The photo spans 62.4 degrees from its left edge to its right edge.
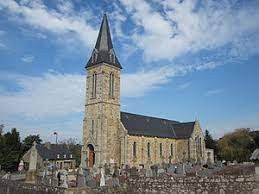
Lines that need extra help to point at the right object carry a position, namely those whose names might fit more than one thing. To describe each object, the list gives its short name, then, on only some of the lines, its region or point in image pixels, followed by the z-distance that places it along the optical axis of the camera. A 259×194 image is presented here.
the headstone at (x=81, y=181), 11.86
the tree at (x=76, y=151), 45.01
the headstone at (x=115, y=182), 11.53
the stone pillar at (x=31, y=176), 13.33
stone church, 31.04
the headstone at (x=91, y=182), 12.13
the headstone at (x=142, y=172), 13.66
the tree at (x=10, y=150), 33.27
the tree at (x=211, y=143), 51.23
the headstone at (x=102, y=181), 12.18
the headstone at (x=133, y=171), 14.43
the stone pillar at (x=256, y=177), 8.29
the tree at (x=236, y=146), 44.38
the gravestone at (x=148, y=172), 13.35
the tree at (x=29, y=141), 41.43
